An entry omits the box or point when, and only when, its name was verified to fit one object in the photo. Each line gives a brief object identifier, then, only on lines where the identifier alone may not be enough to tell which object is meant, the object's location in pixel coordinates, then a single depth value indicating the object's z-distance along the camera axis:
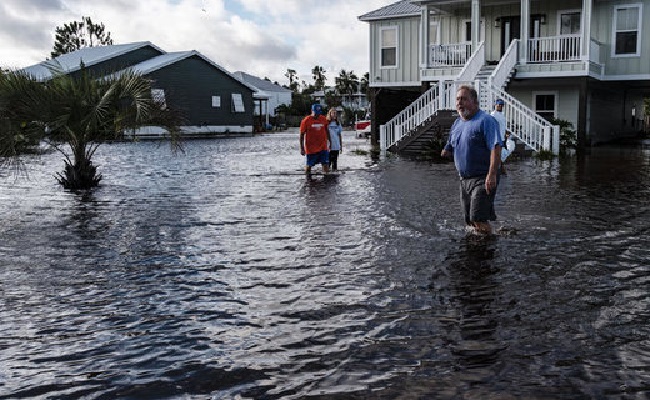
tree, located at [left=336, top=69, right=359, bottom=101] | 119.81
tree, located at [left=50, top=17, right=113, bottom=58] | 82.69
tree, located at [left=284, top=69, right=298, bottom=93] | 144.75
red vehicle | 44.80
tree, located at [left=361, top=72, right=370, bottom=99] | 111.16
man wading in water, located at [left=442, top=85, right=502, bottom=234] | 7.67
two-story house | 24.02
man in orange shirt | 16.30
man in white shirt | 13.80
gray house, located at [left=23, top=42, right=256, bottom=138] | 46.34
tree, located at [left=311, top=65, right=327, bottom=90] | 145.62
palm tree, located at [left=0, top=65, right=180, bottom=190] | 13.04
